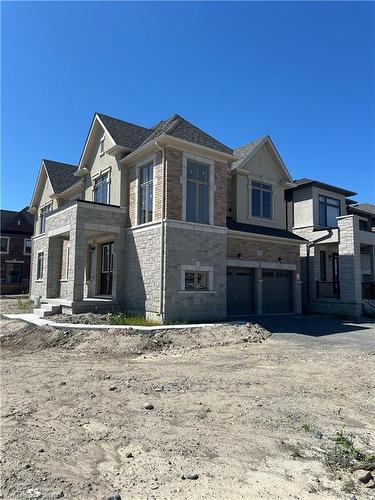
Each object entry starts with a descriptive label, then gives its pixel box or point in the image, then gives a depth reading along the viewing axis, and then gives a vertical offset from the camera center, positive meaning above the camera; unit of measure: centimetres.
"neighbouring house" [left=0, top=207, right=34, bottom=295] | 4503 +379
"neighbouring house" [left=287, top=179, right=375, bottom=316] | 2048 +218
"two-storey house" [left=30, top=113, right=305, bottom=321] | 1513 +248
